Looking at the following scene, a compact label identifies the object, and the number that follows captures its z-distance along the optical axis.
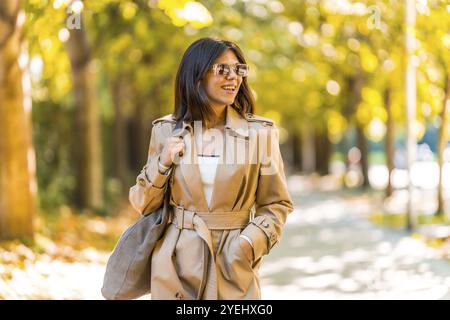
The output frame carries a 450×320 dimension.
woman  4.16
